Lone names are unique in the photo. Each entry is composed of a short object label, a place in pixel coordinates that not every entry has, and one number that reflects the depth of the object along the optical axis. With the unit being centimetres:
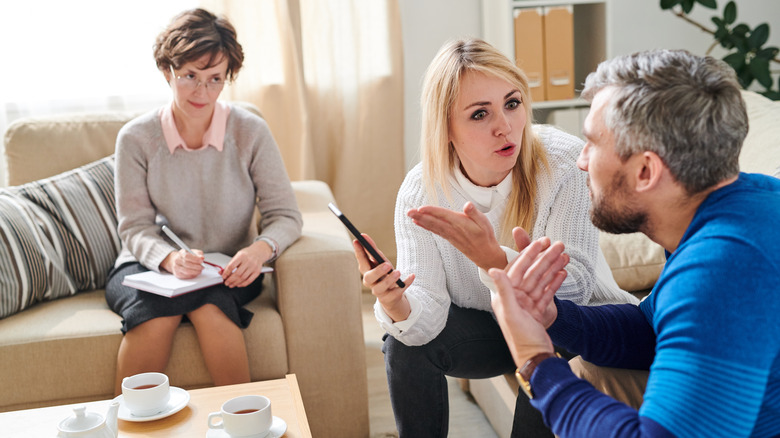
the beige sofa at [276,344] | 189
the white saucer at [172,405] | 137
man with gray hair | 87
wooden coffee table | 135
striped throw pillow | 204
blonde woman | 159
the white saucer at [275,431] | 129
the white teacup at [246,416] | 125
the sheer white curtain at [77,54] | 297
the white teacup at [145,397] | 136
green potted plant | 290
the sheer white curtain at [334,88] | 311
